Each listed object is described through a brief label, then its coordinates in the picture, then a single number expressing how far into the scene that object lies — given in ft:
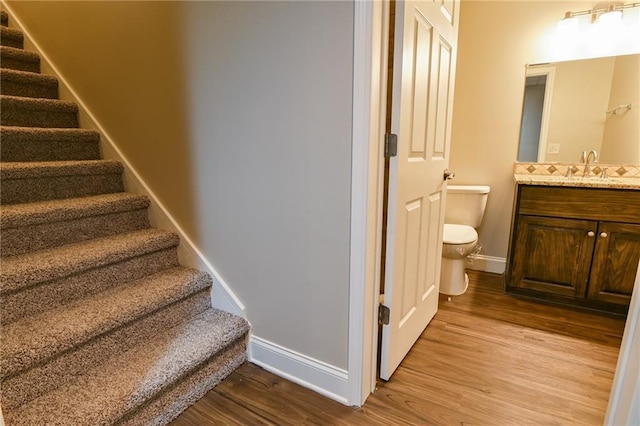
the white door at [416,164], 3.95
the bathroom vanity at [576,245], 6.07
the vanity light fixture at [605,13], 6.76
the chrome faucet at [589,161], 7.29
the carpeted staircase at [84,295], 3.50
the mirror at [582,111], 6.95
